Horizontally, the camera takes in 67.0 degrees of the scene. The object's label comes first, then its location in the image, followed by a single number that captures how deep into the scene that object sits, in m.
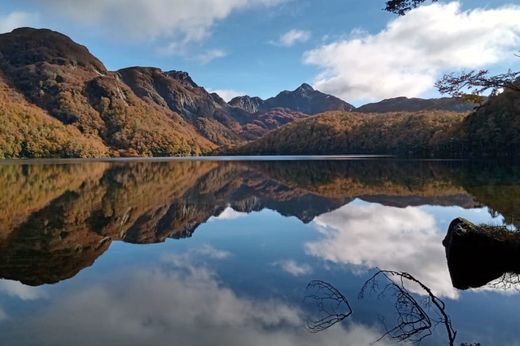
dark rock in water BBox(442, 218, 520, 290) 12.30
